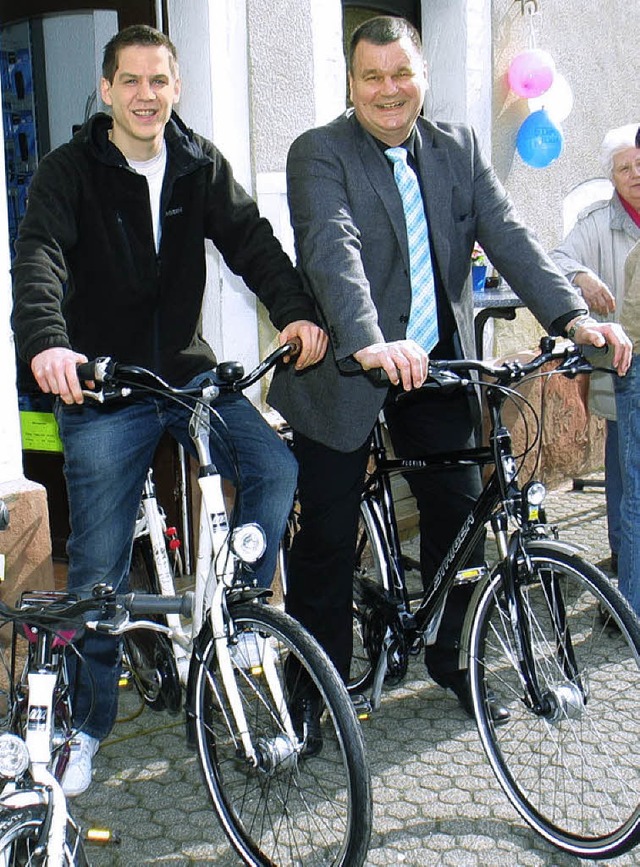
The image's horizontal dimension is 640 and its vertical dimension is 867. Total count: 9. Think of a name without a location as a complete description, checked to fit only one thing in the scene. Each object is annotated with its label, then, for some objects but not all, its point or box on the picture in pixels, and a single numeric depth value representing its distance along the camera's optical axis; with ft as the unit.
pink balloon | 21.63
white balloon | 22.54
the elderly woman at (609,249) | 16.16
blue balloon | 22.03
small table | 18.35
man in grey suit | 11.07
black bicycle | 10.13
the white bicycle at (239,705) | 8.60
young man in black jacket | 10.97
